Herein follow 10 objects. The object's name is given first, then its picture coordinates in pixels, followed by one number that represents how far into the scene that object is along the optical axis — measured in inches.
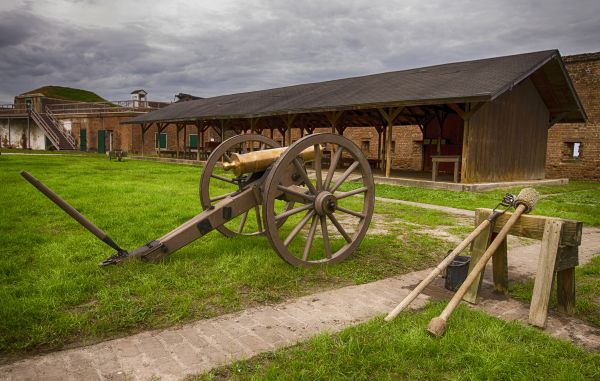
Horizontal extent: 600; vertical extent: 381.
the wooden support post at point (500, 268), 141.0
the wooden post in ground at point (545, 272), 119.0
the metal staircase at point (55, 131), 1514.5
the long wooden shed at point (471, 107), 479.2
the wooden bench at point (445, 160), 500.7
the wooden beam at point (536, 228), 123.3
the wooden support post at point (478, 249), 134.0
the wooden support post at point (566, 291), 127.7
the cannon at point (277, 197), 147.6
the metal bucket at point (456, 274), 144.3
